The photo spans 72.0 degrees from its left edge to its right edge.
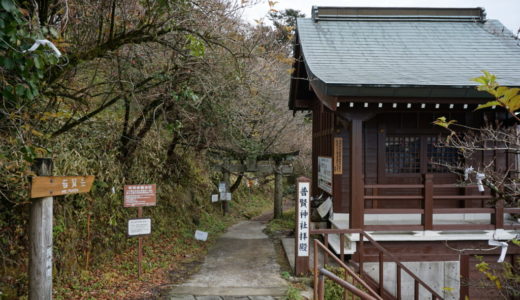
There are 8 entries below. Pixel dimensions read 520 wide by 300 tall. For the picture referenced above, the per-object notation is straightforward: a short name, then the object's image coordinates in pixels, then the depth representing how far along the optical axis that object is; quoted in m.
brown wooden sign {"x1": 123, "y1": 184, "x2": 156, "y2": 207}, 6.76
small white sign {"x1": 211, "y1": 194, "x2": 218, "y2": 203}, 12.76
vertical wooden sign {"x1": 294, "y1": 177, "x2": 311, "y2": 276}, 6.68
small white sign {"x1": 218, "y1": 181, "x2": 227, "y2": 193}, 13.25
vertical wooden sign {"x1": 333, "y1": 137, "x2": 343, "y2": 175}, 8.60
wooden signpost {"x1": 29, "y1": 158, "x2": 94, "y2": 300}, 4.11
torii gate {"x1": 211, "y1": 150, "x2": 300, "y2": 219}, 12.65
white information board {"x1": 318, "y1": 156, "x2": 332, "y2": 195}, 9.21
